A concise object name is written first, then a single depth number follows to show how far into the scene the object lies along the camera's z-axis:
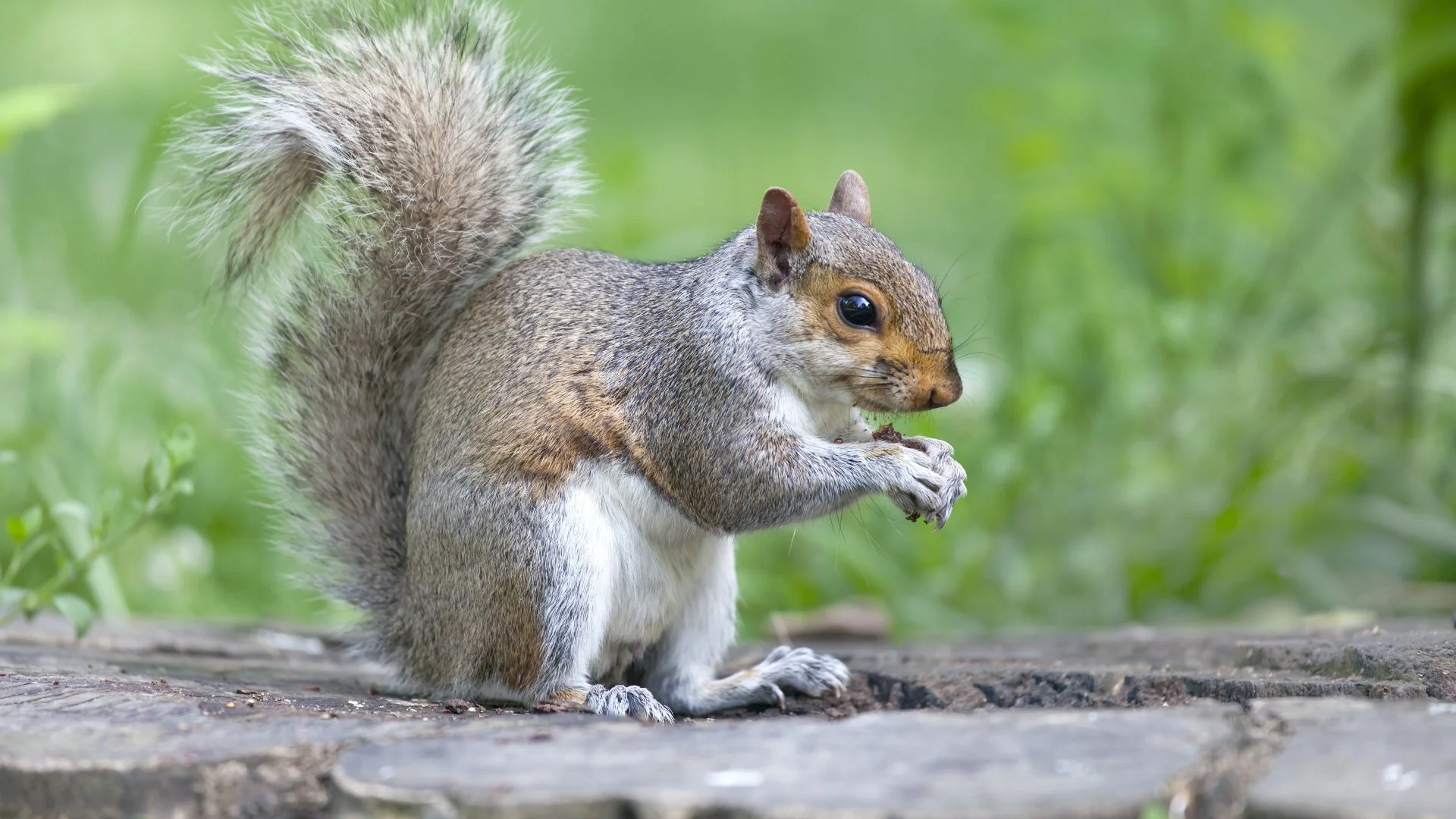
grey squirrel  4.71
